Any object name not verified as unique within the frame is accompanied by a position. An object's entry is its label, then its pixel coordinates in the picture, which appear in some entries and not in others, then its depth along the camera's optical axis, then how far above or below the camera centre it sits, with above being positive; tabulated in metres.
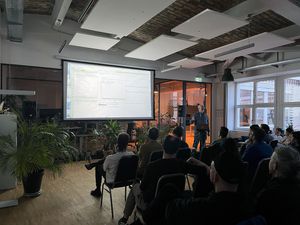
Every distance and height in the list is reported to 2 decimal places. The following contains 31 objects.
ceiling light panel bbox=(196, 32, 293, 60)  4.62 +1.39
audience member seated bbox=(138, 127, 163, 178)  3.42 -0.65
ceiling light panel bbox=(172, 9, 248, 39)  3.76 +1.48
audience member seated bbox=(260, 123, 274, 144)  4.62 -0.57
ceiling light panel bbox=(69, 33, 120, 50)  5.03 +1.52
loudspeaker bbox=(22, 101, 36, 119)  5.66 -0.07
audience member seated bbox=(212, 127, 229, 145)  4.14 -0.44
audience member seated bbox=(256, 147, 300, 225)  1.44 -0.56
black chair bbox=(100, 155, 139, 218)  3.04 -0.87
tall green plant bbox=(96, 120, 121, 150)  6.05 -0.65
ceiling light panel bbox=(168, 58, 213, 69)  6.59 +1.34
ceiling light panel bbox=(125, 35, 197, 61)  5.05 +1.45
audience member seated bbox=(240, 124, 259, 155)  3.37 -0.51
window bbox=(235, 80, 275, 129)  7.63 +0.20
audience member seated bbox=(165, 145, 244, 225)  1.18 -0.50
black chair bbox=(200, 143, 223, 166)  3.43 -0.67
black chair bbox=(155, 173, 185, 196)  2.03 -0.64
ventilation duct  3.70 +1.63
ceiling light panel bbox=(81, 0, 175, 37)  3.56 +1.58
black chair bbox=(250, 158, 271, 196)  2.65 -0.78
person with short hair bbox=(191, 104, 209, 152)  7.49 -0.59
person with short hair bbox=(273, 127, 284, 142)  5.83 -0.62
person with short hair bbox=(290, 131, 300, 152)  3.36 -0.46
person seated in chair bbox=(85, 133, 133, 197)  3.10 -0.69
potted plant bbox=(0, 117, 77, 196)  3.42 -0.70
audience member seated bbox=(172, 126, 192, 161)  3.72 -0.67
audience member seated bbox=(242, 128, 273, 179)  3.04 -0.57
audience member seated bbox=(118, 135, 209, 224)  2.19 -0.61
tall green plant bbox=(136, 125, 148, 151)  6.20 -0.74
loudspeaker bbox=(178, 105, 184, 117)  8.53 -0.11
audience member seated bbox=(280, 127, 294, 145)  4.54 -0.53
